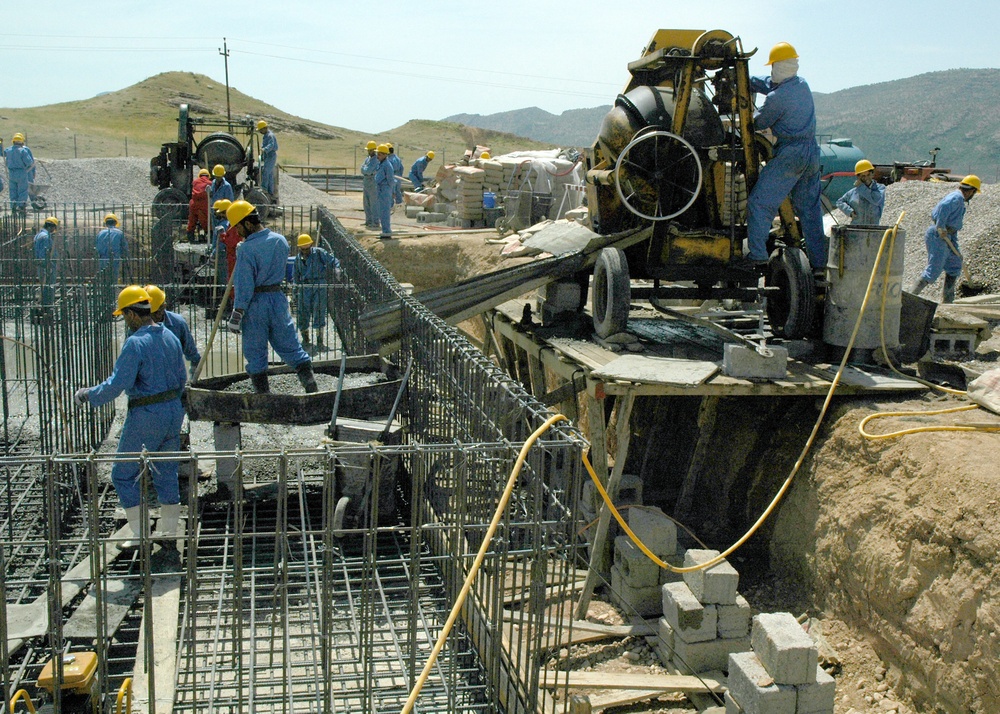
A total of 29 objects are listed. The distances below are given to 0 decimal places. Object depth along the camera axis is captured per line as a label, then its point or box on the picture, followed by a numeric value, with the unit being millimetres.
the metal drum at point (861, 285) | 7711
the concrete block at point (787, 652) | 5047
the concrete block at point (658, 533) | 6922
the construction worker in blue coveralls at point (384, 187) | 17734
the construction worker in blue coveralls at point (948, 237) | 12078
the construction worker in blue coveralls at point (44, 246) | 10380
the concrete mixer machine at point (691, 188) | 8078
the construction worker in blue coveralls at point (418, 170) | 26467
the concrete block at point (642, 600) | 7137
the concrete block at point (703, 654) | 6207
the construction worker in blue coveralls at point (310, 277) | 11656
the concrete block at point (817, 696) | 5121
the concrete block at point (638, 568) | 7090
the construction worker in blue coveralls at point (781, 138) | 8055
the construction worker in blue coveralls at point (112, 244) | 12352
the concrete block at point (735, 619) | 6340
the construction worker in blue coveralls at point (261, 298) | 7852
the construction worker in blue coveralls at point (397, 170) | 18956
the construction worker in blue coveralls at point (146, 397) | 6020
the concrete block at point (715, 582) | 6238
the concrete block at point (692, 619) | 6238
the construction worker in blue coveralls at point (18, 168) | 21234
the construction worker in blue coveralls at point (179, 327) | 6621
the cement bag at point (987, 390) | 6691
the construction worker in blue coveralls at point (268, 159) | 19720
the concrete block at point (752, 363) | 7145
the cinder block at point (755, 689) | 5055
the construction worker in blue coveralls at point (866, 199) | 12633
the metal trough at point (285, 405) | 6883
